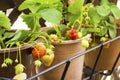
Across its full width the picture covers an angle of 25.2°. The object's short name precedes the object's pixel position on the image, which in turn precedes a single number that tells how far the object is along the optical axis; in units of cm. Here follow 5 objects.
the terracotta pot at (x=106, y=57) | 80
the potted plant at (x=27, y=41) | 51
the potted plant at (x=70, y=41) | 61
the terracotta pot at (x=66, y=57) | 62
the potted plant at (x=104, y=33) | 69
